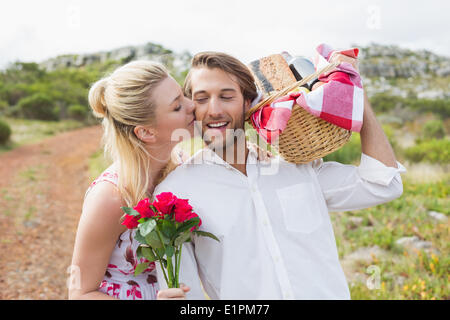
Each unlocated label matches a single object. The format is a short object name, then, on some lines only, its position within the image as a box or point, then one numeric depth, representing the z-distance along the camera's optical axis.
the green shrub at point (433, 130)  12.54
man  1.76
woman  1.87
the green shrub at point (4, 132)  14.53
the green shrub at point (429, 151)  9.05
